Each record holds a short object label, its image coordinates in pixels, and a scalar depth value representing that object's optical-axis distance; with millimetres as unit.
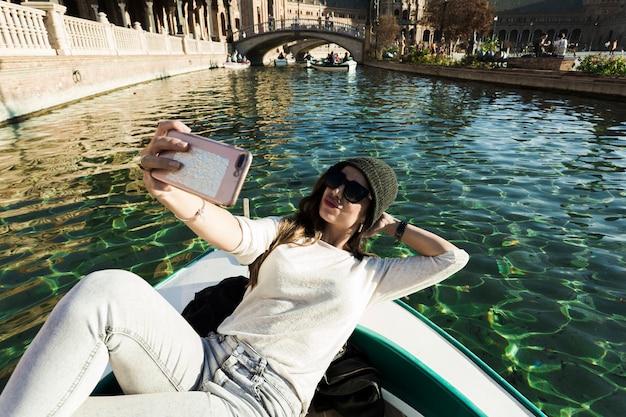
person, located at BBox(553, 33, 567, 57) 21484
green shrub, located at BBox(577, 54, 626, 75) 15297
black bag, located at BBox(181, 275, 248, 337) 2254
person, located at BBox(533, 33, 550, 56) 25203
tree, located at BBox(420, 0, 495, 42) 30562
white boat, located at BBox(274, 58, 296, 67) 46094
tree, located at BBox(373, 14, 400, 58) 46125
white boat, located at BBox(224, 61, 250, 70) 36175
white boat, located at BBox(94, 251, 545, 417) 1782
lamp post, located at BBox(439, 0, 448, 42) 31836
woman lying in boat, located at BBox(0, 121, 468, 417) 1347
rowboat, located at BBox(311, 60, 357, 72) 34656
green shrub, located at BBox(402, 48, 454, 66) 27973
